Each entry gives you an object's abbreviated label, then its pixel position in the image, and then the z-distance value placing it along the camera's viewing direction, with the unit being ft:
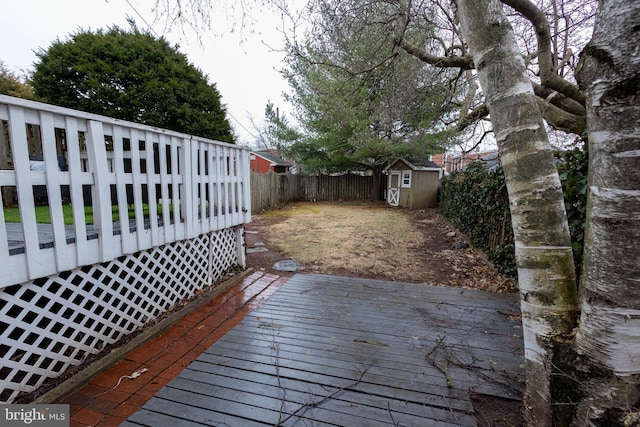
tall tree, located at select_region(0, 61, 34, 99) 21.34
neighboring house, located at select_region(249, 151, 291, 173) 75.10
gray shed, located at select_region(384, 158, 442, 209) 41.73
